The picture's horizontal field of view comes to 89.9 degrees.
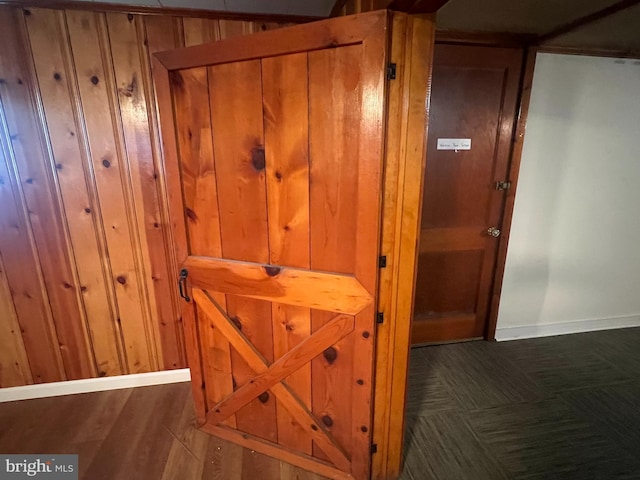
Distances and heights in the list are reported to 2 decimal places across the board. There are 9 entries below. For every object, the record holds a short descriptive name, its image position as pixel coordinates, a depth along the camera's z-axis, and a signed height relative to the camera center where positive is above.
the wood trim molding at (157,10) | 1.54 +0.74
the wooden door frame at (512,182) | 2.09 -0.16
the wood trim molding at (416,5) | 0.97 +0.46
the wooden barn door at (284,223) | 1.14 -0.25
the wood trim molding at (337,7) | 1.56 +0.75
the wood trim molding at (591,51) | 2.10 +0.70
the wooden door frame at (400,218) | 1.07 -0.21
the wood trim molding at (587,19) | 1.55 +0.73
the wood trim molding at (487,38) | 1.98 +0.74
